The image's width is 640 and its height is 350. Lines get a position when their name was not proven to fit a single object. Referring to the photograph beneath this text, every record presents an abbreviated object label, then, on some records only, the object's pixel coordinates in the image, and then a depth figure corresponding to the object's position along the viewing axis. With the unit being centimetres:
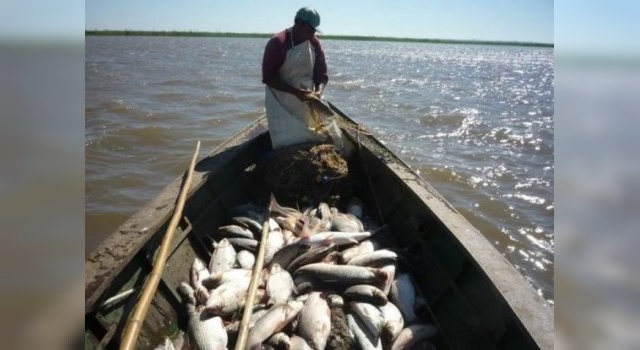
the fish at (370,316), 360
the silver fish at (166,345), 346
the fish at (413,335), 358
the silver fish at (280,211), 529
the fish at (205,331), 342
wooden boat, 331
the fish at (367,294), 384
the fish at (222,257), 441
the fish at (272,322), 340
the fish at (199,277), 389
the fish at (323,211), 532
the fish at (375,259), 434
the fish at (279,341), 340
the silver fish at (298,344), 334
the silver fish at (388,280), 404
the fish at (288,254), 439
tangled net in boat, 570
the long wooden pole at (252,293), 320
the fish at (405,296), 396
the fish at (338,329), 355
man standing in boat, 591
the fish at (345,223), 500
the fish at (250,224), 502
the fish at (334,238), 454
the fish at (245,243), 477
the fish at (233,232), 494
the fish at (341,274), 404
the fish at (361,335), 351
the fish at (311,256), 434
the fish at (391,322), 362
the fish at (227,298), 367
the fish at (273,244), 450
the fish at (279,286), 386
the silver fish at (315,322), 345
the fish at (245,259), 443
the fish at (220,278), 403
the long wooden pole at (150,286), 287
